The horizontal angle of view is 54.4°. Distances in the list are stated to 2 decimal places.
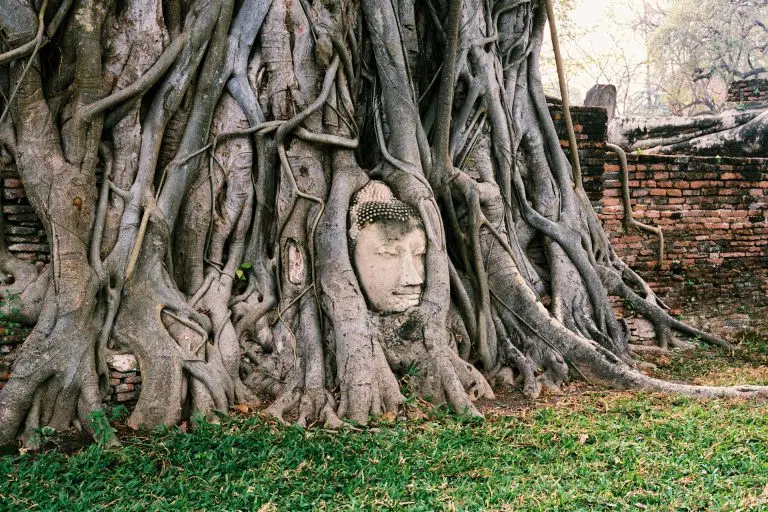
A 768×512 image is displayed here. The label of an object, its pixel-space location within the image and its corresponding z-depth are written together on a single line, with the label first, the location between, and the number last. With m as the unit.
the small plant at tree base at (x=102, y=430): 3.47
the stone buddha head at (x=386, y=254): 4.36
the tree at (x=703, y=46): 20.64
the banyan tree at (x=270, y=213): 3.82
